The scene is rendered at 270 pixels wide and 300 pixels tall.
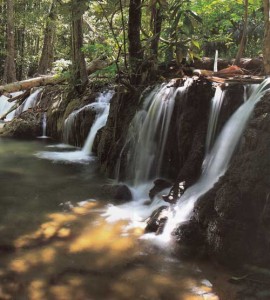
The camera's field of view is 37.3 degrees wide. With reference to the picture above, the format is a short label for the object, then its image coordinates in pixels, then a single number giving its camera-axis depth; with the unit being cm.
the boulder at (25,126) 1273
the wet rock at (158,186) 659
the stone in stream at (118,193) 662
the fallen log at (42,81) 1495
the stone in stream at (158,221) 514
